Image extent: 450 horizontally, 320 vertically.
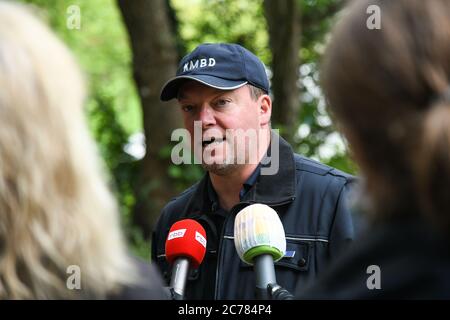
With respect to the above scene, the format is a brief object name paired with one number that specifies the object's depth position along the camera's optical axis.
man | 3.93
